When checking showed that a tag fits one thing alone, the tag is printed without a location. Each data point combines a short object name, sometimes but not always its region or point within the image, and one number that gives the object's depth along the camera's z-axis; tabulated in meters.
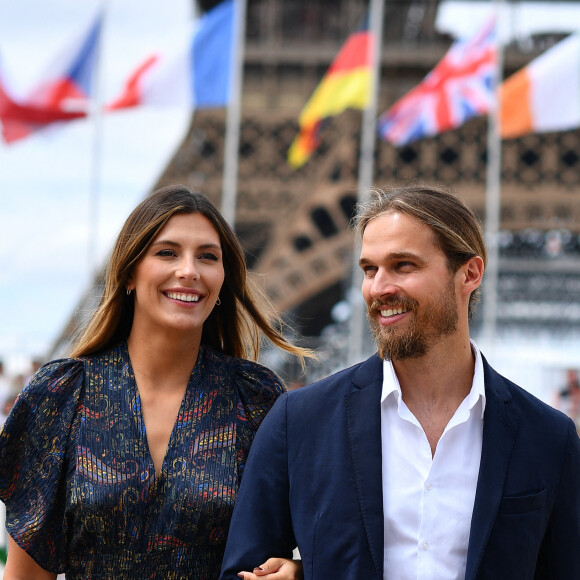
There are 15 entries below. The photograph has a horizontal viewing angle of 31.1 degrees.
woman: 3.12
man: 2.63
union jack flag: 14.78
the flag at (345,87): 15.37
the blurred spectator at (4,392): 10.27
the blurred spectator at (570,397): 11.60
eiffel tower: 20.69
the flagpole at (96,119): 15.21
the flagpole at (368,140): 16.07
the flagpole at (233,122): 15.30
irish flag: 14.03
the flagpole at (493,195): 15.31
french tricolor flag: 14.66
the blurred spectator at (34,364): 12.78
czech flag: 14.52
